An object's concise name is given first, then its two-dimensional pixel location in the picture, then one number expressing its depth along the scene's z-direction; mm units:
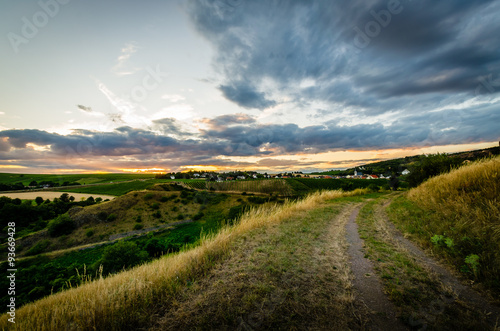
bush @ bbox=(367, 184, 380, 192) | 30017
